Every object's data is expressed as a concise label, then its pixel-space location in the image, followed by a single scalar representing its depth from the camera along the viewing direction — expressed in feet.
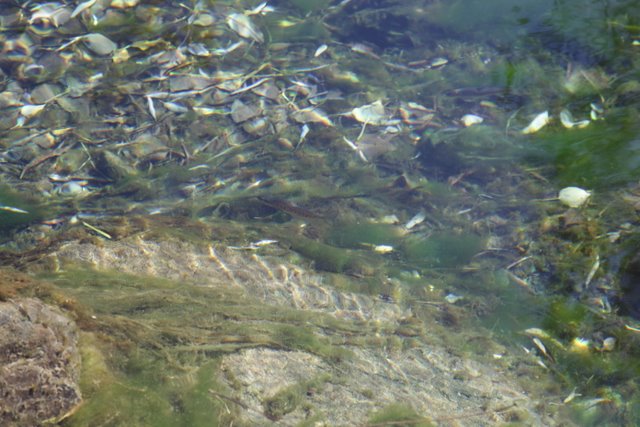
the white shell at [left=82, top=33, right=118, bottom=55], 33.58
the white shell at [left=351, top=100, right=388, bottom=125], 37.37
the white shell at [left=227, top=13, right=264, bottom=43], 38.29
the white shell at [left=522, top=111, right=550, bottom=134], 31.04
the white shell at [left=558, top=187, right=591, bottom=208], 25.44
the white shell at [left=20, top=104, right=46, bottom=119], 31.83
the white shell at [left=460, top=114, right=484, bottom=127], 37.29
